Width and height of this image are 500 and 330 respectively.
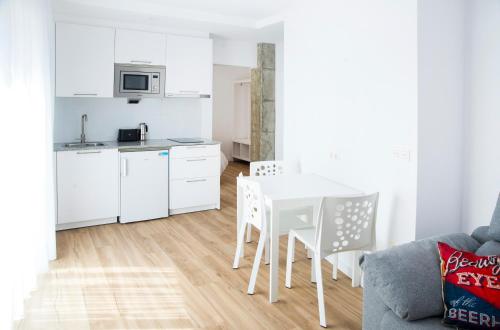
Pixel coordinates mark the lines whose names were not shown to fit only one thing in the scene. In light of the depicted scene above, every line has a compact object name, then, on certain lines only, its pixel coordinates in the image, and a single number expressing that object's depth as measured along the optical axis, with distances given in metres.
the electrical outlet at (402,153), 2.80
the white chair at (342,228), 2.63
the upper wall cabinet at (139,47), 4.77
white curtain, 2.34
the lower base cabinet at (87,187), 4.34
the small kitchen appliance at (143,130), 5.33
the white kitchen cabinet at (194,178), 5.05
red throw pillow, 1.69
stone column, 6.48
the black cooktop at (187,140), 5.32
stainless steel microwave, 4.85
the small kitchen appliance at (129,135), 5.18
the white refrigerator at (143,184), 4.69
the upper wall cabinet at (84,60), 4.44
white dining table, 2.84
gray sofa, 1.80
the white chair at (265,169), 4.04
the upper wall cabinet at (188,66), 5.15
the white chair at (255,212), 3.00
